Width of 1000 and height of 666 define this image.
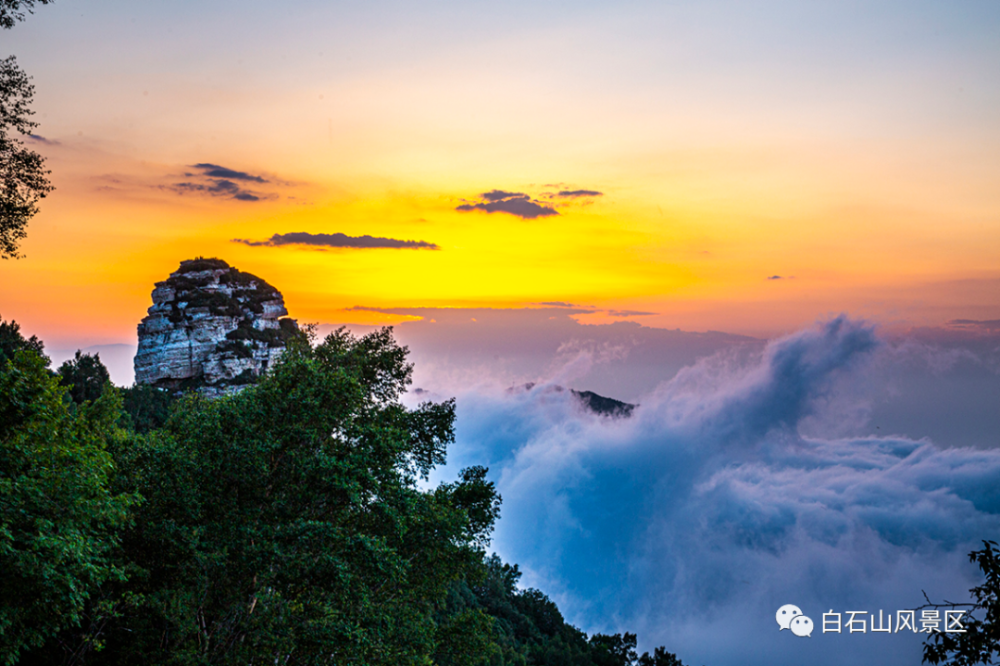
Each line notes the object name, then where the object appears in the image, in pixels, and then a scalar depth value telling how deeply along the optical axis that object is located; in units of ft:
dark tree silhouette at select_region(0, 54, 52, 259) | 65.00
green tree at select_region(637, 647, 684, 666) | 164.76
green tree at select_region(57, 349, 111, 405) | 175.50
